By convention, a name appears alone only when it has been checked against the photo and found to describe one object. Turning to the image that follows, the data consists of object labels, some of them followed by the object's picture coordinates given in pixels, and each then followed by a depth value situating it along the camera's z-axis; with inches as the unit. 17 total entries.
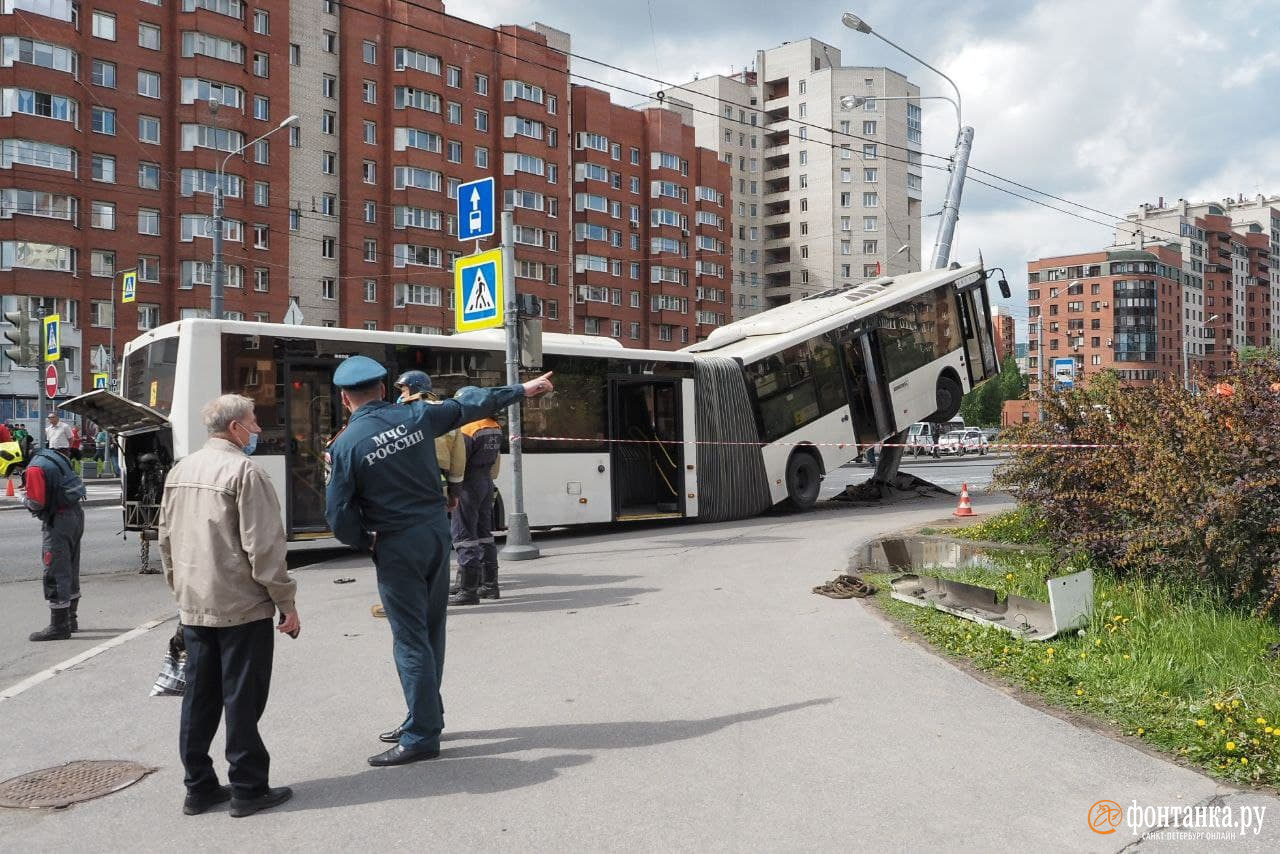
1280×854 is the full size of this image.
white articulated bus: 465.1
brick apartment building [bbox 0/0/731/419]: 1852.9
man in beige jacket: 174.1
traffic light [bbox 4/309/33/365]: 861.2
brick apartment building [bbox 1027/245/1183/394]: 5344.5
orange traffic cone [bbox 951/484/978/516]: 604.5
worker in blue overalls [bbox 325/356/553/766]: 195.0
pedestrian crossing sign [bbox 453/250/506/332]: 494.0
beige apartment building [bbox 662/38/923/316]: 3634.4
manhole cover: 181.5
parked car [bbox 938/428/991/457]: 2337.6
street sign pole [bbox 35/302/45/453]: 943.1
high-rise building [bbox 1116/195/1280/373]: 5634.8
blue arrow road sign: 523.2
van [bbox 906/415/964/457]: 2278.9
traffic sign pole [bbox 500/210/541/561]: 484.4
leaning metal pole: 795.4
